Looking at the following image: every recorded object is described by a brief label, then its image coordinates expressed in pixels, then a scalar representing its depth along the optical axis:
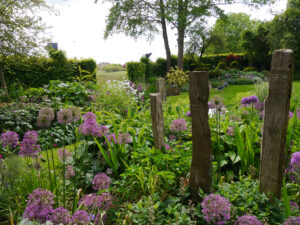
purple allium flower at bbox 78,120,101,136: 2.16
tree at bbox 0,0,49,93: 8.40
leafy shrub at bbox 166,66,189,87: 12.21
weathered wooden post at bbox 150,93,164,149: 2.67
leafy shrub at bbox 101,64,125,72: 27.73
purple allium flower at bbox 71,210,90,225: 1.25
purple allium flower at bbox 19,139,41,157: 1.84
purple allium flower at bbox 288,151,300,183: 1.69
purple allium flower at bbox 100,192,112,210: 1.67
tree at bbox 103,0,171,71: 16.33
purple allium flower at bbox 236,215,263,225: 1.37
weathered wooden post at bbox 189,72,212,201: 1.82
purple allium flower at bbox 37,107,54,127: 1.66
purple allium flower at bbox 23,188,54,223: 1.20
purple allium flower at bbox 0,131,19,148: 1.97
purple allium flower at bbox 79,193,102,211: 1.55
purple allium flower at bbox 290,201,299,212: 1.67
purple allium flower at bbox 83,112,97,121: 2.28
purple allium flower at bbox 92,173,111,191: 1.84
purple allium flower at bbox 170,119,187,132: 2.58
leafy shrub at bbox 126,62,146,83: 14.07
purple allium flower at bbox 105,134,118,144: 2.66
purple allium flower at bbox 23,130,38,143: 1.85
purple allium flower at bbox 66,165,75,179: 2.12
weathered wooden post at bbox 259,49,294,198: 1.70
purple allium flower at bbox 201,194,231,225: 1.42
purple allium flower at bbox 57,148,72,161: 2.47
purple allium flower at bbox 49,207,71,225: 1.26
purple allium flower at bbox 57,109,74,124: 1.64
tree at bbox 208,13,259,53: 39.28
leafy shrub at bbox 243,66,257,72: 17.77
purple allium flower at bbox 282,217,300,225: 1.31
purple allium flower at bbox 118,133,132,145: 2.53
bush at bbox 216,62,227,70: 18.56
